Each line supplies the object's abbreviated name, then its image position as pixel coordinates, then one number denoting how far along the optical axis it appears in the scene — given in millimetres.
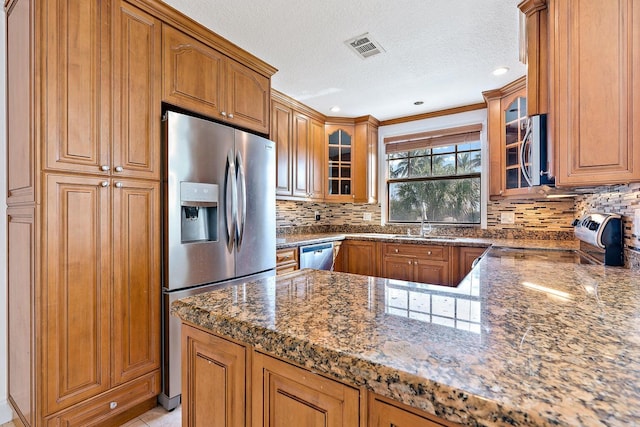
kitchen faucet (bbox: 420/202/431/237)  3869
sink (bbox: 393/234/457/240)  3506
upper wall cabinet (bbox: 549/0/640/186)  1221
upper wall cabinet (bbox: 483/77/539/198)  2900
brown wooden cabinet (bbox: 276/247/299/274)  2854
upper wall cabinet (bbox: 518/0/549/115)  1538
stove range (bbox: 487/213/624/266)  1632
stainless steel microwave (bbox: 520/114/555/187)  1521
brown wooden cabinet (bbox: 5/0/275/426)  1461
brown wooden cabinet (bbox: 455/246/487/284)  3043
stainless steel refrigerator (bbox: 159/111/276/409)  1878
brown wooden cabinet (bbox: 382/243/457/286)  3231
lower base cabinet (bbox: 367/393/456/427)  497
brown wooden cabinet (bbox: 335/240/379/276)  3682
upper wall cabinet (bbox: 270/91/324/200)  3326
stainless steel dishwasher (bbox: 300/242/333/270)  3146
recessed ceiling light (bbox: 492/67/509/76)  2675
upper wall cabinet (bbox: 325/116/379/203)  4074
